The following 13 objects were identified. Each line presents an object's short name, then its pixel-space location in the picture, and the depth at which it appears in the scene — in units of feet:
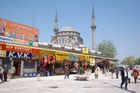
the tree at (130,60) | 233.95
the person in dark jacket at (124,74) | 31.01
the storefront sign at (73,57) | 69.86
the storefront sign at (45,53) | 57.70
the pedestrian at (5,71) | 38.09
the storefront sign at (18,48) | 47.92
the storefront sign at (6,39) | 49.42
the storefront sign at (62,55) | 64.07
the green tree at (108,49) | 174.87
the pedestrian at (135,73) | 41.06
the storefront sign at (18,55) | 47.80
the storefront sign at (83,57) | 74.93
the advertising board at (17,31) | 53.78
